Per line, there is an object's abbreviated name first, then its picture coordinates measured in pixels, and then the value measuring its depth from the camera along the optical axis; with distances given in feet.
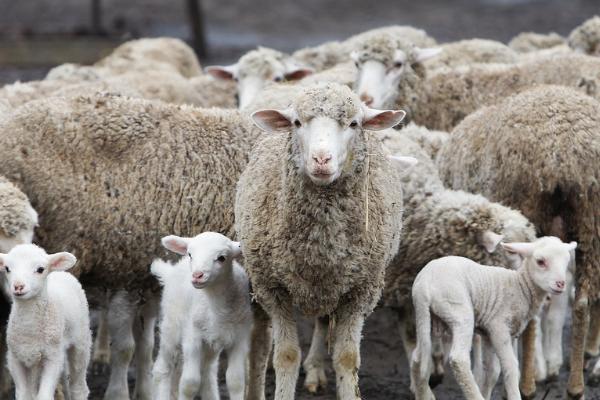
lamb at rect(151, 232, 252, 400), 37.99
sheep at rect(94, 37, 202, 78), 79.00
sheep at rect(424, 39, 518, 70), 70.90
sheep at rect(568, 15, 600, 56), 69.15
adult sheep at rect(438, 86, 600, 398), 43.45
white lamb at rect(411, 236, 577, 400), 39.11
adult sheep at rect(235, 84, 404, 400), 36.14
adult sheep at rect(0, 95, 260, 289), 42.86
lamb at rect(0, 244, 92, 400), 36.29
